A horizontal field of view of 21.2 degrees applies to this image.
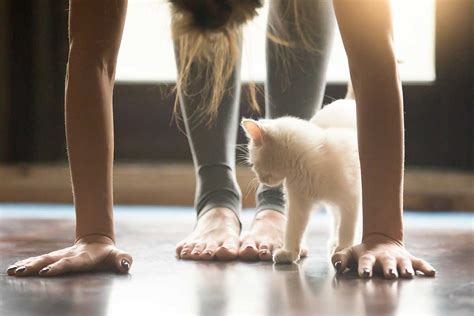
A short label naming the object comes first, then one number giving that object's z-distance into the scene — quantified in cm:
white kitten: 166
